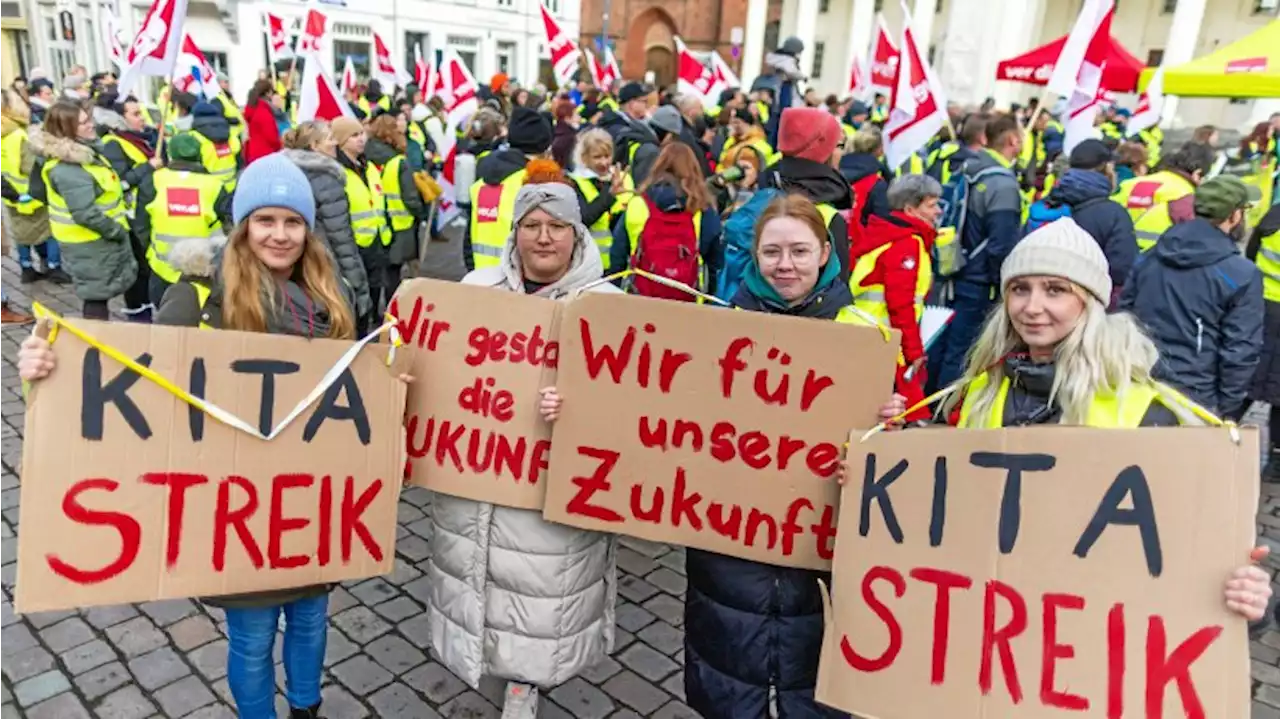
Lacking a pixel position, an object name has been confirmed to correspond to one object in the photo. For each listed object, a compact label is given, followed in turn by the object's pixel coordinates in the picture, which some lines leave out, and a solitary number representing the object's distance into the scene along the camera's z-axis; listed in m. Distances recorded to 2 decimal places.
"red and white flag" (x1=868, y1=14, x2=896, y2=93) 9.36
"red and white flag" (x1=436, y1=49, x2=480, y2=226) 11.16
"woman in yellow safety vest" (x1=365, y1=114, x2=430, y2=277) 7.13
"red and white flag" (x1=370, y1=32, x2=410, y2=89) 14.39
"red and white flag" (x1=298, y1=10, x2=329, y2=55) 9.58
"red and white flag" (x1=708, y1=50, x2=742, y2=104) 14.95
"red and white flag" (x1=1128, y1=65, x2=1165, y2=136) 12.55
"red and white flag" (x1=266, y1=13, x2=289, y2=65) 12.85
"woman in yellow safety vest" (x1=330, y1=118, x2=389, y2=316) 6.18
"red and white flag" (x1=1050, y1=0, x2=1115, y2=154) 8.08
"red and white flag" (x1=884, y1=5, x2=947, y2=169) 7.41
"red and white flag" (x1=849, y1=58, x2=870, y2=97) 15.70
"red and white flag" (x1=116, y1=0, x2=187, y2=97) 6.79
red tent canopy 15.91
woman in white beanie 2.00
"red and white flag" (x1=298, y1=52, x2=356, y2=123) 7.61
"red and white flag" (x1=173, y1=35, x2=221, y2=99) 12.48
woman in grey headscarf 2.62
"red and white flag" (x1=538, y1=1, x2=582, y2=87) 12.76
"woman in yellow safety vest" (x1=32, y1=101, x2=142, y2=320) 6.42
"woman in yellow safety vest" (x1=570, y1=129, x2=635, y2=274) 5.79
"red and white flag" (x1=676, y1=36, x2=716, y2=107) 13.62
